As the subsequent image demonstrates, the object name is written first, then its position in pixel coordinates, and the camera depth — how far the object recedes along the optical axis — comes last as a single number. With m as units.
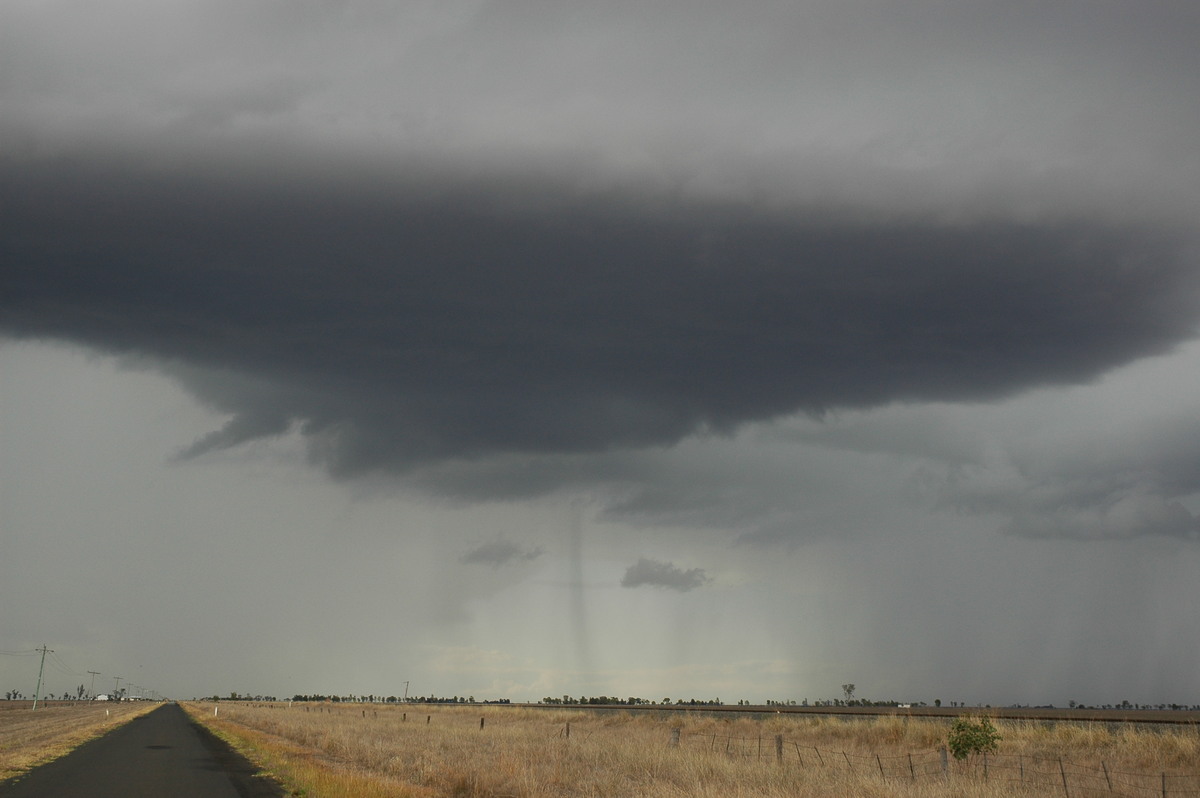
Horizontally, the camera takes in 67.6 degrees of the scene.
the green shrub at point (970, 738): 33.75
